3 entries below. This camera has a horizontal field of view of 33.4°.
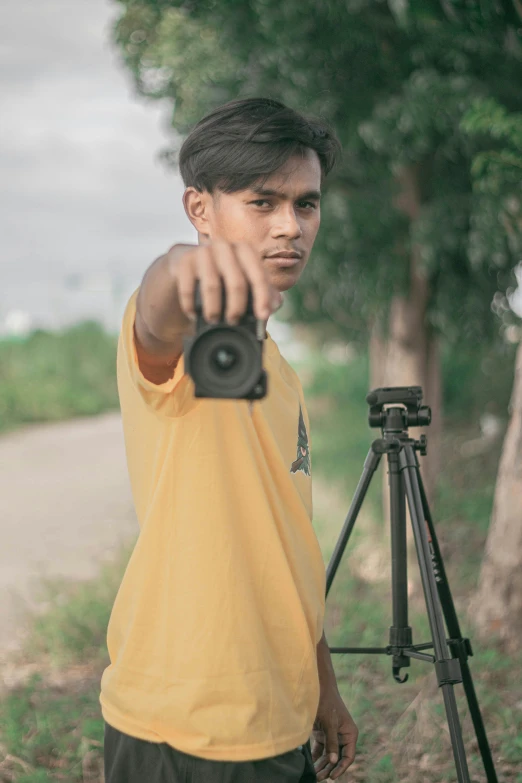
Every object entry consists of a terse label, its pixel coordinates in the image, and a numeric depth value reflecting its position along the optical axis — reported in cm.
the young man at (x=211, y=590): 151
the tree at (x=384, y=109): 427
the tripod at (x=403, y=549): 220
